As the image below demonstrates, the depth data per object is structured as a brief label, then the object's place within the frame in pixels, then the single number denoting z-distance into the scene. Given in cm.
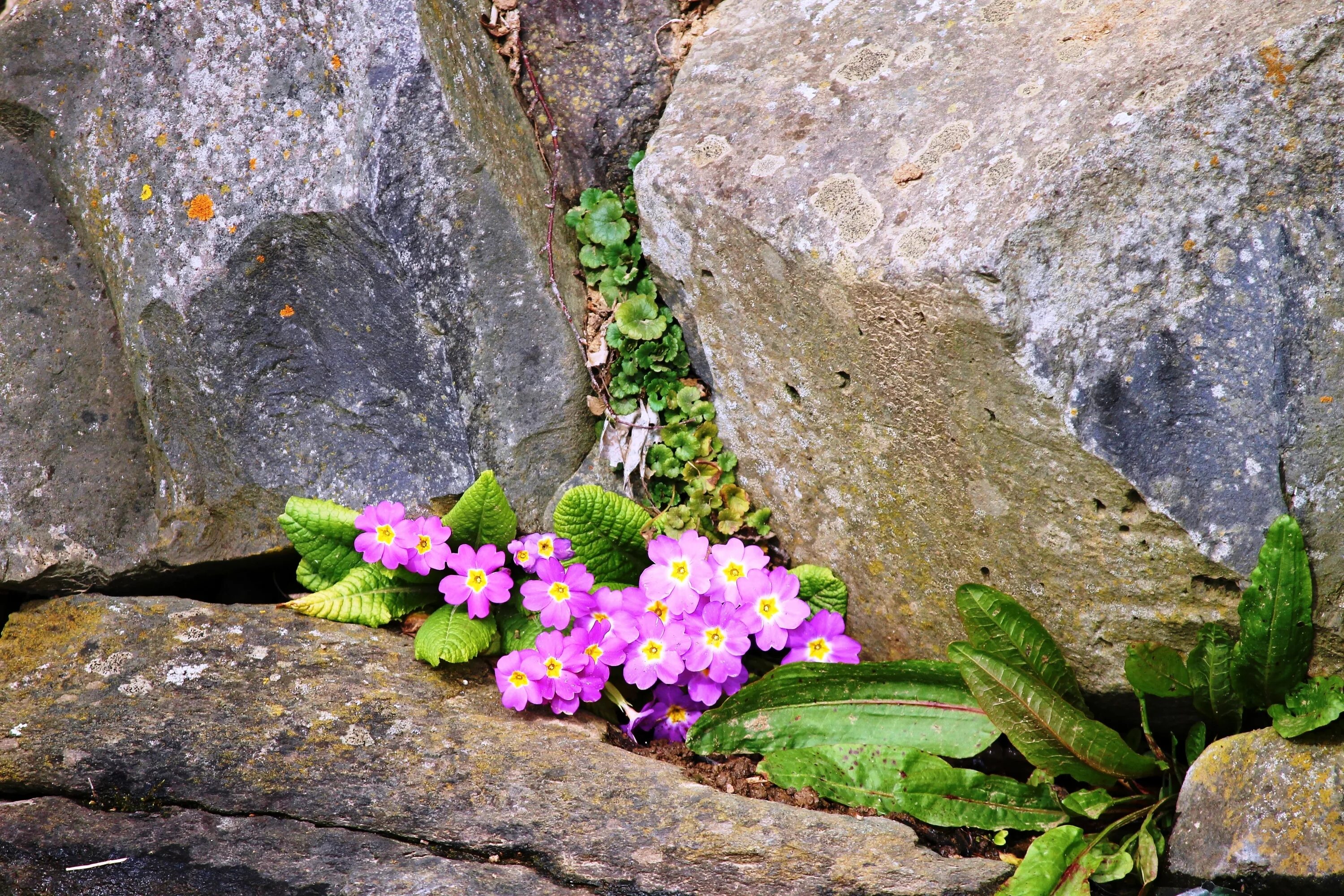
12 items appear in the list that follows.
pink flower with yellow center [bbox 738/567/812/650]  582
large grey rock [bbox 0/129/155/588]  610
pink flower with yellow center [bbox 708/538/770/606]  593
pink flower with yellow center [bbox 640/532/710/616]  589
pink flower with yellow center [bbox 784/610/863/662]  591
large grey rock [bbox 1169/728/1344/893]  410
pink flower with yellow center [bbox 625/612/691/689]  576
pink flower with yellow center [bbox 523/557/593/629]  584
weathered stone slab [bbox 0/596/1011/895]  441
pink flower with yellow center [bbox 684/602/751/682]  577
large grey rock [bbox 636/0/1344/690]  436
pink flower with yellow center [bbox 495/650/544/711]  550
